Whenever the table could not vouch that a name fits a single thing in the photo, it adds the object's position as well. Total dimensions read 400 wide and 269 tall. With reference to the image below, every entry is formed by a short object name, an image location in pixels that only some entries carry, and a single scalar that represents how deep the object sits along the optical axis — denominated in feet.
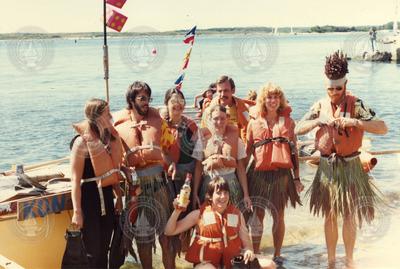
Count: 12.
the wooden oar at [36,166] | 20.15
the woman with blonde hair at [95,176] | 14.23
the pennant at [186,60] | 37.06
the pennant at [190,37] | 39.85
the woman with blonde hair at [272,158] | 16.69
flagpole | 20.31
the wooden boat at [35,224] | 15.79
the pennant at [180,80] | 35.74
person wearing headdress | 16.03
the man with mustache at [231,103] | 17.62
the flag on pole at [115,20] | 21.85
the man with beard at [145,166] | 15.37
